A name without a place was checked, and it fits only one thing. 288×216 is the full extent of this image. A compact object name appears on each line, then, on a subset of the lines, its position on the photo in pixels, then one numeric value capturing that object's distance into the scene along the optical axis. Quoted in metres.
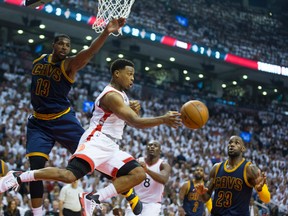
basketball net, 8.08
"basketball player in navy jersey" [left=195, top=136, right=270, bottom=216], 7.50
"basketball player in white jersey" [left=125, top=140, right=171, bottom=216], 9.30
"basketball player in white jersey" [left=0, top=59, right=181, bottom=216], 6.03
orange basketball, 6.11
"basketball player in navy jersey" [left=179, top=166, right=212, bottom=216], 10.71
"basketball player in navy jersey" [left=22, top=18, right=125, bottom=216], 6.91
